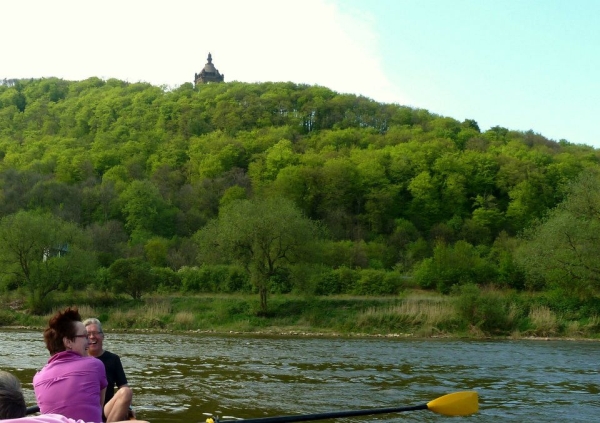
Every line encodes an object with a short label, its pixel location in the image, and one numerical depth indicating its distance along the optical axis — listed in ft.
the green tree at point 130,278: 144.15
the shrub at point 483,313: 116.57
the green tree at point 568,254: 124.36
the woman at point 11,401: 12.64
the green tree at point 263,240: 136.36
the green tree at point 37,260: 137.69
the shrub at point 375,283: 151.64
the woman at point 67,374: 19.36
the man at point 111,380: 22.99
